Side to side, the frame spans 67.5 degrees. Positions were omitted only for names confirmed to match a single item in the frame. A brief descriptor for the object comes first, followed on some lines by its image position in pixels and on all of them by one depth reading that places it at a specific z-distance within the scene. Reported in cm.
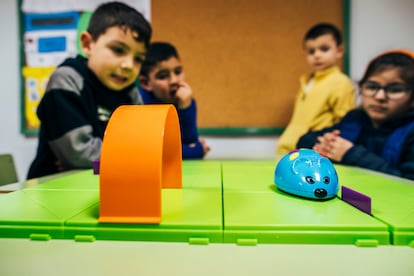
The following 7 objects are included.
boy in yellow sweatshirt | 143
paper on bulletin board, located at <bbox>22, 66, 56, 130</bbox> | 173
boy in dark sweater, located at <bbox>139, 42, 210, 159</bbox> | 143
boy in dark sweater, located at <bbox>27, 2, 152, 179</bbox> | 92
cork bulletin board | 164
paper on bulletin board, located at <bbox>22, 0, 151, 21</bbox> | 169
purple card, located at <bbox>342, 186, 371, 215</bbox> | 40
